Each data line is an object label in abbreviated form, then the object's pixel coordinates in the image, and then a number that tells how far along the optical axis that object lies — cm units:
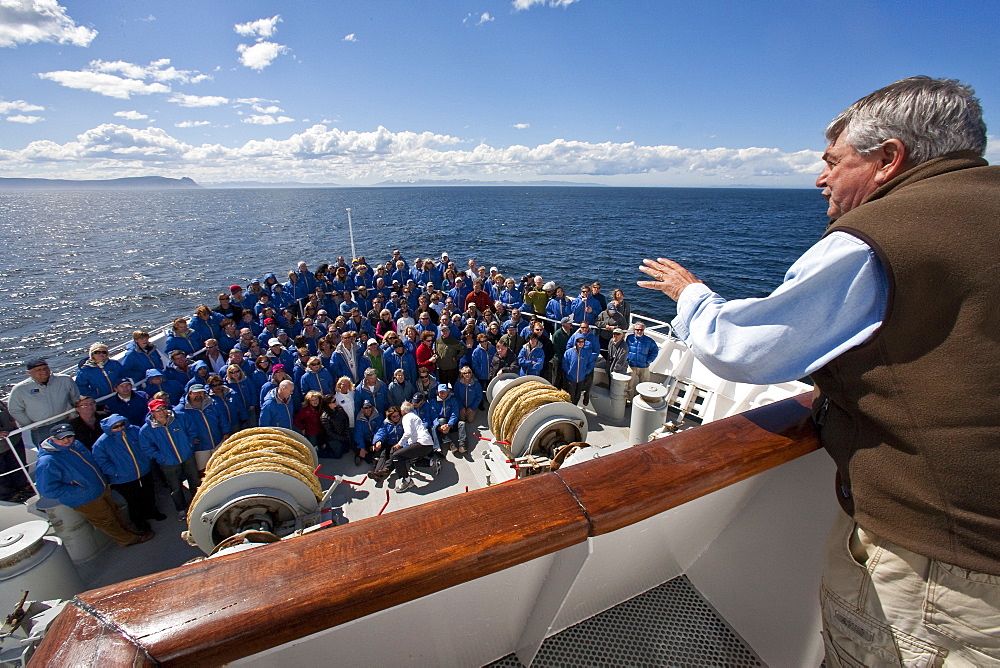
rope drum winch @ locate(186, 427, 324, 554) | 399
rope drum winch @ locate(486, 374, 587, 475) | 502
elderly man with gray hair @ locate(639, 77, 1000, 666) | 99
